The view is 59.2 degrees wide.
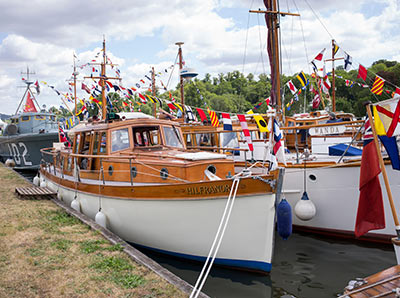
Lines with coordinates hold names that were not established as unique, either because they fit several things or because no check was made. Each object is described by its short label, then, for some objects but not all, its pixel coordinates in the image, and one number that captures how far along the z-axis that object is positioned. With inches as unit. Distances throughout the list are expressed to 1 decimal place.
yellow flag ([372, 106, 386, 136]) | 193.0
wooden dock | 430.0
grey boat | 933.2
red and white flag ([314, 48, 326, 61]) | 530.3
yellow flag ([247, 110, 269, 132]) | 310.0
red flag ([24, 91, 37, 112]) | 1187.9
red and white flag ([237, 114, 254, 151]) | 288.5
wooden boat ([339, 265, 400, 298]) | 152.3
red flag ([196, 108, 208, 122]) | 473.7
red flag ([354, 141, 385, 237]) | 188.2
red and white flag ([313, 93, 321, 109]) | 815.1
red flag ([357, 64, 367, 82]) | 470.0
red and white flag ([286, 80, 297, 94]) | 535.6
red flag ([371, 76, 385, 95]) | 513.0
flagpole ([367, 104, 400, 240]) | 175.3
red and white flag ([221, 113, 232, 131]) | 328.2
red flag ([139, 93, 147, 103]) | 739.3
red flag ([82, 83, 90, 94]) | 742.6
